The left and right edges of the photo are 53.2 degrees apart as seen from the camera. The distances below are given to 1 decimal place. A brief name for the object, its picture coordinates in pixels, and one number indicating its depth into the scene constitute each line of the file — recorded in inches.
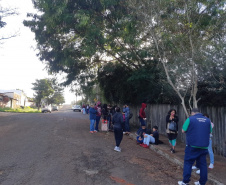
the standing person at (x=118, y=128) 332.8
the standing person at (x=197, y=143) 196.7
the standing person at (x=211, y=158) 251.8
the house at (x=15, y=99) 2011.6
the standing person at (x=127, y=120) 481.7
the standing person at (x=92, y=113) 462.6
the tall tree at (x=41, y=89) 2176.4
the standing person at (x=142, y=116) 443.8
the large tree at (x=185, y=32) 300.8
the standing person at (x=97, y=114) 490.9
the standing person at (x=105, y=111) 512.8
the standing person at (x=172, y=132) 319.9
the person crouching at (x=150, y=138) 370.1
